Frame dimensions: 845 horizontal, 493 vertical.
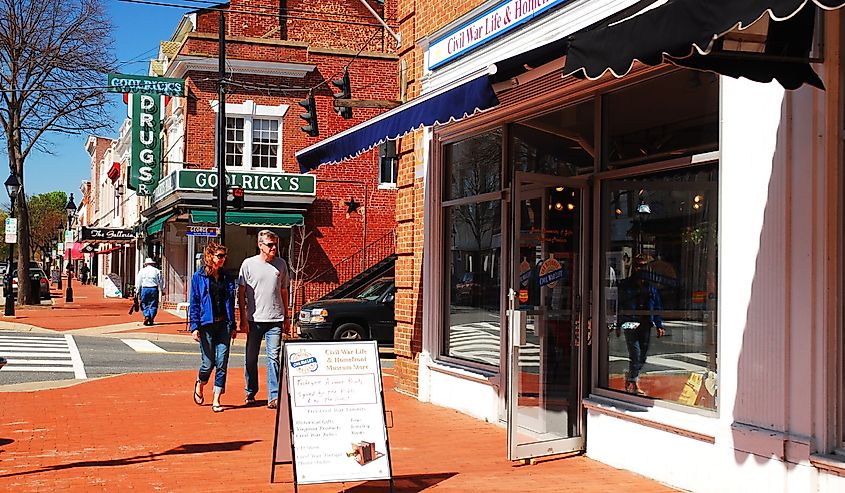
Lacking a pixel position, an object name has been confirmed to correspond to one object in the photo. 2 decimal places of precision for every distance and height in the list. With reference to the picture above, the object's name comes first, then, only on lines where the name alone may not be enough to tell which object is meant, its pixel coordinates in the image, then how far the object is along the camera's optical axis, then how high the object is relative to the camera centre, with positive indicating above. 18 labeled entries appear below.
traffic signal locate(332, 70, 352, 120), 19.16 +3.66
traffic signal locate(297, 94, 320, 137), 21.66 +3.21
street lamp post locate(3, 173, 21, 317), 28.19 +1.85
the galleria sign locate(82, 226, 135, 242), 43.06 +1.00
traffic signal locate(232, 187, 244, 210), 22.67 +1.43
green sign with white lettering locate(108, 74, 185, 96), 26.22 +4.80
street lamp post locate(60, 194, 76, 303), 38.76 +2.18
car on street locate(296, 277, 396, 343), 19.08 -1.21
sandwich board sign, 6.53 -1.07
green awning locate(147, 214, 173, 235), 31.97 +1.12
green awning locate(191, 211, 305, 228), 28.78 +1.18
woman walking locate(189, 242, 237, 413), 10.59 -0.62
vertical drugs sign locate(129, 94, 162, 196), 32.44 +3.83
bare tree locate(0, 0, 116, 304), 32.16 +6.42
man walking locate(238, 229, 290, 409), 10.57 -0.42
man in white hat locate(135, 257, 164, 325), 26.56 -0.89
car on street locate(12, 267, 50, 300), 37.17 -1.14
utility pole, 21.92 +2.82
